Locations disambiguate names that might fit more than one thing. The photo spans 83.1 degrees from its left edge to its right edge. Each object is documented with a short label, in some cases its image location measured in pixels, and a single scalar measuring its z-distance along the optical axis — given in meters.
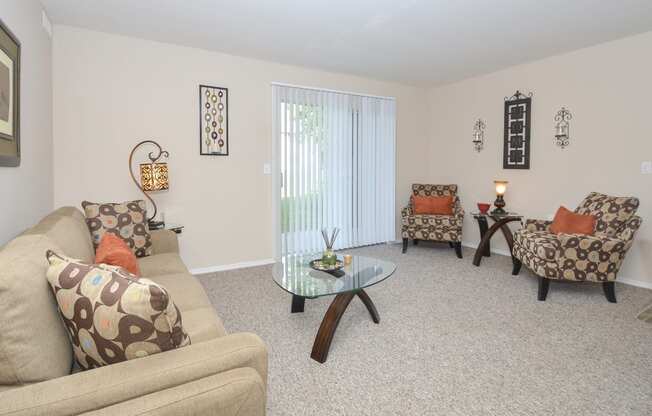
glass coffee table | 2.24
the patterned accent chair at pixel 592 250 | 3.07
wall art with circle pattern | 4.01
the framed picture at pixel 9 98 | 1.92
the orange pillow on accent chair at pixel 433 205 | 5.07
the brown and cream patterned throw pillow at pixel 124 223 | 2.60
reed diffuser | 2.71
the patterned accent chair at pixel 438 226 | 4.74
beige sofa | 0.93
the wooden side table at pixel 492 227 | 4.27
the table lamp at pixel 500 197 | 4.49
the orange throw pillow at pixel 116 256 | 1.69
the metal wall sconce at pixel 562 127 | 4.18
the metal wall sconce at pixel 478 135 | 5.13
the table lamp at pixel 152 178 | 3.45
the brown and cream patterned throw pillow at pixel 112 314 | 1.04
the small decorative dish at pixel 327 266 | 2.65
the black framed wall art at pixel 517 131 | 4.58
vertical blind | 4.63
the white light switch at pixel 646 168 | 3.54
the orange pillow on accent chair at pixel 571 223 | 3.41
